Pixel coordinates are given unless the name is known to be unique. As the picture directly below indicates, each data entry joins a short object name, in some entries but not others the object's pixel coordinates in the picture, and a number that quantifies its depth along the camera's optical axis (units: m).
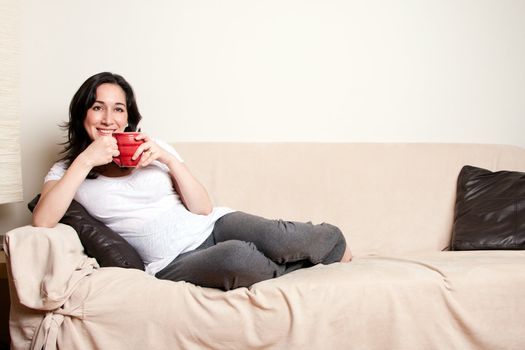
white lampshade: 2.04
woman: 1.68
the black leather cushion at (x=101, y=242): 1.70
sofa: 1.51
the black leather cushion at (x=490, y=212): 2.25
